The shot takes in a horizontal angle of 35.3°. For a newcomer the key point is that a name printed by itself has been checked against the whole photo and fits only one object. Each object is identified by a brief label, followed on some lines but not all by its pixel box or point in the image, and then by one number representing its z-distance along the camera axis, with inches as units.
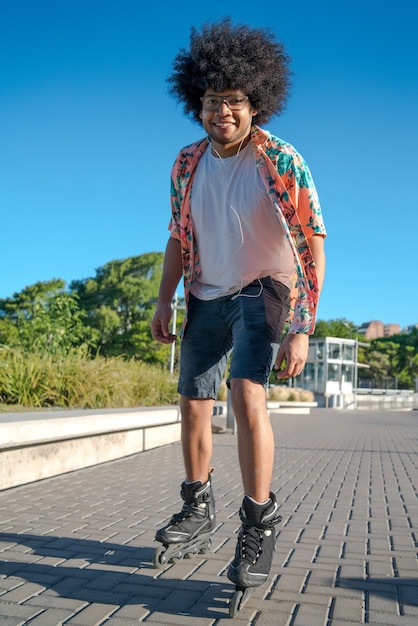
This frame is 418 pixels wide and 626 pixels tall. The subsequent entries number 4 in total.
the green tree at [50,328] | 504.7
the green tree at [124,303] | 1843.0
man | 100.3
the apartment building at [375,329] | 6643.7
